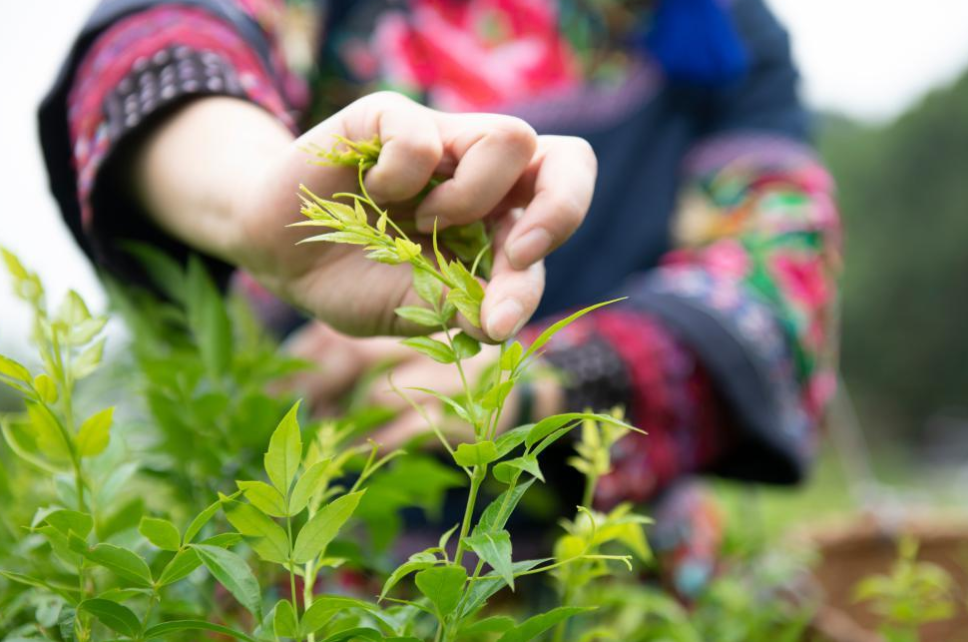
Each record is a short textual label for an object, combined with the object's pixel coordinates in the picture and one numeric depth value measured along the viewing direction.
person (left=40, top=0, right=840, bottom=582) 0.34
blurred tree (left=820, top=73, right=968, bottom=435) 8.54
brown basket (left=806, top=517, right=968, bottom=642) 1.11
